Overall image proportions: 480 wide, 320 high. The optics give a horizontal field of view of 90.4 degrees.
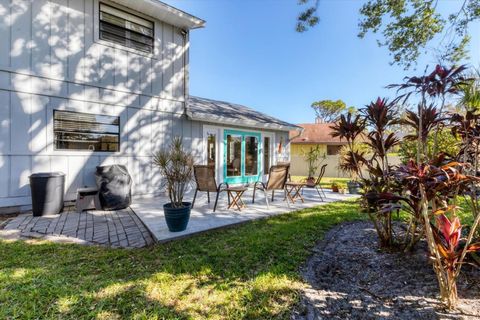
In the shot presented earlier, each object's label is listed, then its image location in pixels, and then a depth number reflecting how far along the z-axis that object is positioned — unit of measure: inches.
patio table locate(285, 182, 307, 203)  278.2
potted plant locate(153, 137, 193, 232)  163.9
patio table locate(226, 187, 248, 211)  228.4
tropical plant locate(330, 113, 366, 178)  145.0
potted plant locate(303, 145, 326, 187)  423.9
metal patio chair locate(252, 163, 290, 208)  240.1
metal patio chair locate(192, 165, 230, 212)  225.5
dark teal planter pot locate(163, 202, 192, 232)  162.9
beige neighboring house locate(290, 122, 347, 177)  722.8
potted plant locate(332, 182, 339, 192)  374.2
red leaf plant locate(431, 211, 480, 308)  83.3
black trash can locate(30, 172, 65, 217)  207.6
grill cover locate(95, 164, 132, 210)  233.9
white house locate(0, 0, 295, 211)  218.1
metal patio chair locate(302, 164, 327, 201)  293.3
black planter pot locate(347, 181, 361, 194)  360.9
